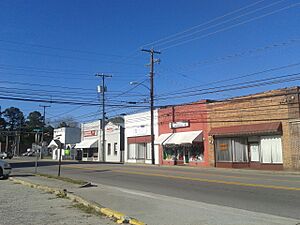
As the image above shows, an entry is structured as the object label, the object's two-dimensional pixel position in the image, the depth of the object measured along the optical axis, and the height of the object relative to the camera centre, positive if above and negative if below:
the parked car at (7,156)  57.75 -2.39
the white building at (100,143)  39.00 +0.42
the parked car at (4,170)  16.04 -1.49
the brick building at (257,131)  19.84 +1.15
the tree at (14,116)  102.76 +11.32
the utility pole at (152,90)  29.85 +6.23
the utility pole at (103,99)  39.35 +6.69
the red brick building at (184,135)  25.93 +1.10
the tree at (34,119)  97.15 +9.83
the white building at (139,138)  32.82 +1.00
